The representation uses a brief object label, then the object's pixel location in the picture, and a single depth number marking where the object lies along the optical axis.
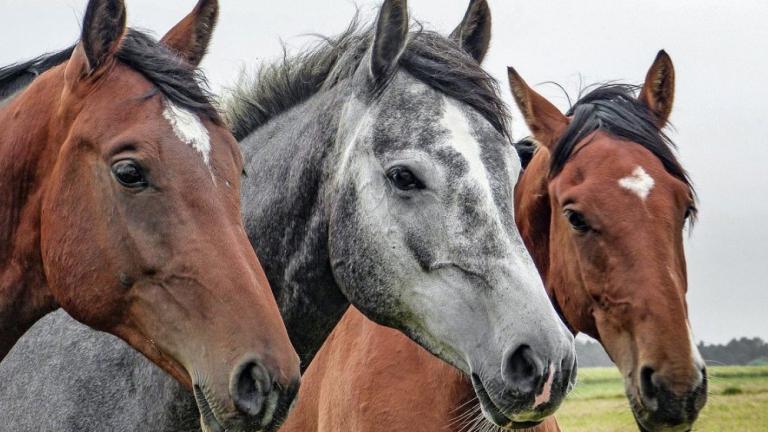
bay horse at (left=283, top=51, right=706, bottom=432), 5.38
